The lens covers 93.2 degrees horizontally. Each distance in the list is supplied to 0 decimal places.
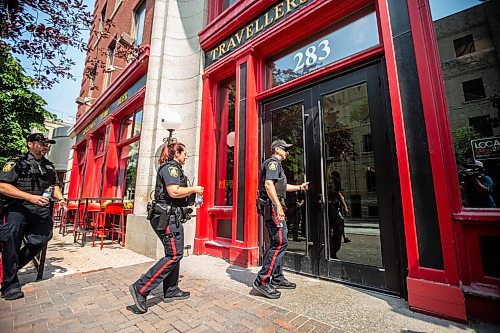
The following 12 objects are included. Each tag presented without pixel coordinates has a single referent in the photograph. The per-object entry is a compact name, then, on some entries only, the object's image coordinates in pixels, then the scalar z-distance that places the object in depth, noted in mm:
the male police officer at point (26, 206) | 3043
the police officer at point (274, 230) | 2932
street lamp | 5504
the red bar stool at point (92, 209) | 6633
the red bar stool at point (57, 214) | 10997
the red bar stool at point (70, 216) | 8273
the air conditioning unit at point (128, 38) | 8381
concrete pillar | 5617
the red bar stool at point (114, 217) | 6141
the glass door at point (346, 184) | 2992
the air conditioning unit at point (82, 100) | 12408
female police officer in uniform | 2576
